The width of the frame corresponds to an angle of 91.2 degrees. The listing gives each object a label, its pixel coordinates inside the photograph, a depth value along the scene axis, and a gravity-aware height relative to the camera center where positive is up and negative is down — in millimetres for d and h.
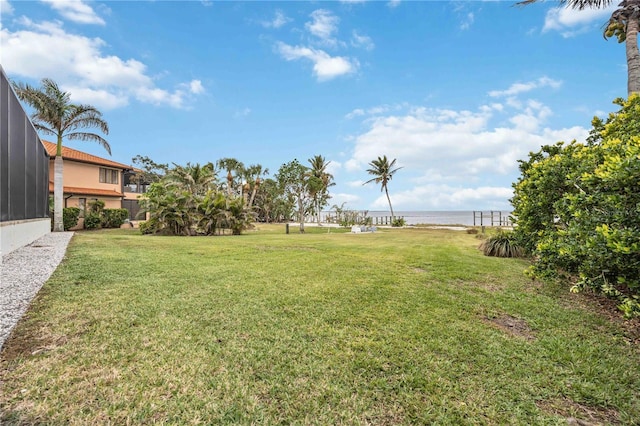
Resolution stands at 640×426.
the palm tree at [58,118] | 17125 +5621
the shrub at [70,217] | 20525 -186
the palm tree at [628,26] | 8820 +6238
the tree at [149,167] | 39719 +6238
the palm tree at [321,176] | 32188 +4410
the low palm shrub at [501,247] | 9578 -1003
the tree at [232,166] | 40156 +6353
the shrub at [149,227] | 18088 -734
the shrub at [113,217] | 23625 -216
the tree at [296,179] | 27453 +3296
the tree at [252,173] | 40031 +5479
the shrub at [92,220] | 22141 -417
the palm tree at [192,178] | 23719 +2827
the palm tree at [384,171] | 40906 +5743
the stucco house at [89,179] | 23266 +2882
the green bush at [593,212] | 3109 +45
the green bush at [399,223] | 32719 -836
